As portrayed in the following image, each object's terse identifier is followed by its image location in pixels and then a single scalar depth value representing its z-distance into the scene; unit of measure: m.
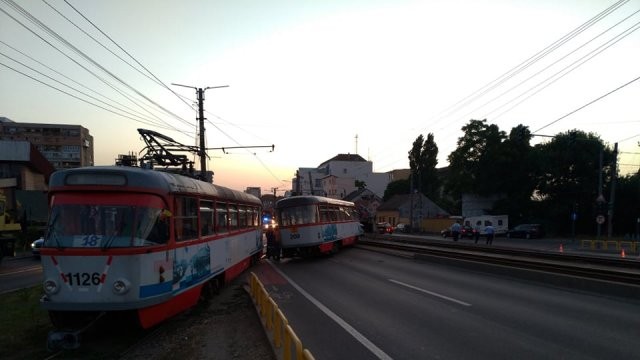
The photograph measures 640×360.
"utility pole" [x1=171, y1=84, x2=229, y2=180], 26.65
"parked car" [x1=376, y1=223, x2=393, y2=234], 61.91
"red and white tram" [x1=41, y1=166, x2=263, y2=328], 8.32
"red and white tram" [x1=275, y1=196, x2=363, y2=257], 24.25
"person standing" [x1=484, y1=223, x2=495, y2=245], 36.78
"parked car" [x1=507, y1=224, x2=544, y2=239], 55.53
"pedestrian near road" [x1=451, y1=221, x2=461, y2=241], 41.50
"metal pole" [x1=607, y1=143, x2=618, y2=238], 36.97
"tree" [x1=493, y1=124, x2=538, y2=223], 65.69
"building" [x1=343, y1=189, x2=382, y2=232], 54.34
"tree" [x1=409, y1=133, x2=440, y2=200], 88.19
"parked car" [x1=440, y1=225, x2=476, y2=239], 58.28
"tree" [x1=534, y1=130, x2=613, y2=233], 59.12
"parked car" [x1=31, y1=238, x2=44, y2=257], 26.61
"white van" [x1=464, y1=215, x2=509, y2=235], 61.31
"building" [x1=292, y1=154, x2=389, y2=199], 128.50
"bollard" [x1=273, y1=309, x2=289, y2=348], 7.88
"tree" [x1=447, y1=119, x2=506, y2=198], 67.31
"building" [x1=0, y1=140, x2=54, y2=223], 44.72
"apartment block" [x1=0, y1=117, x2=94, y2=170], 99.00
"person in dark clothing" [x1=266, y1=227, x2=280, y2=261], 25.22
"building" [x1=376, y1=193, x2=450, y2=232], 77.81
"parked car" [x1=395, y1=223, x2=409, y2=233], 74.31
